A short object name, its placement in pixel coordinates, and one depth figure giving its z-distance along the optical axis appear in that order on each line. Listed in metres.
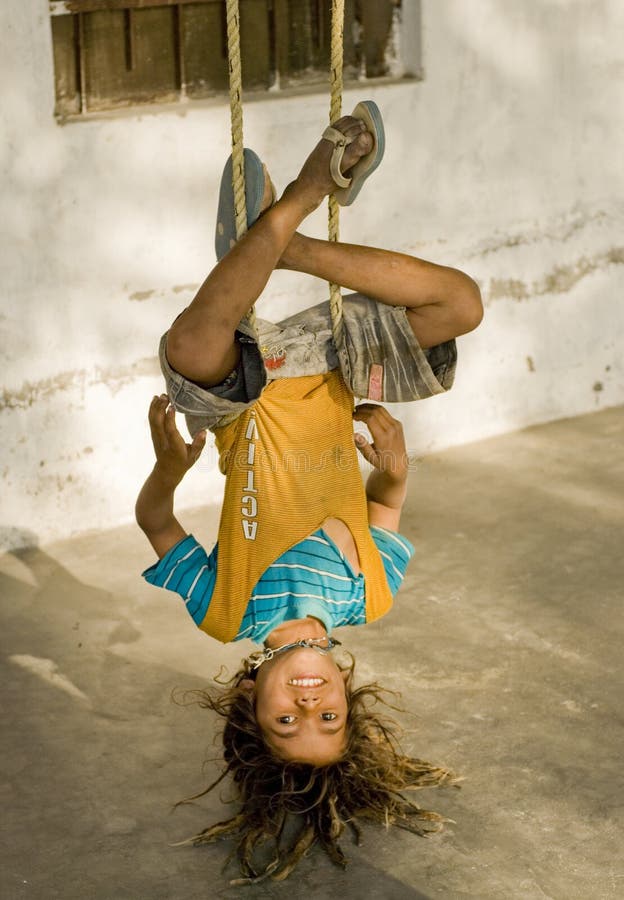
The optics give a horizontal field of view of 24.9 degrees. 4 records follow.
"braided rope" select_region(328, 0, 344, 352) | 2.55
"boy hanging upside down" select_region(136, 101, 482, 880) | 2.64
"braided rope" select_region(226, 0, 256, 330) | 2.44
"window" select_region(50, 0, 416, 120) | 3.90
